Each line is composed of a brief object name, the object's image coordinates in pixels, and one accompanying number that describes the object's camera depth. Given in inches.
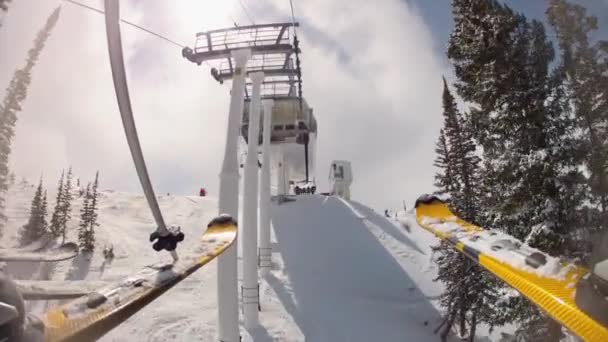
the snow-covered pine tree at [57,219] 1005.2
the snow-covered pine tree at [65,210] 1015.6
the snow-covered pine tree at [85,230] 901.8
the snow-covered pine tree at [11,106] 820.4
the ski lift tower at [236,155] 444.1
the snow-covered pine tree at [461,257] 624.7
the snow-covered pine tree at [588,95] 395.9
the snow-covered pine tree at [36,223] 977.5
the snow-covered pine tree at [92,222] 916.3
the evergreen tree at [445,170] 799.7
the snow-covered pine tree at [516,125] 398.3
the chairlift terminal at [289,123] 1155.9
